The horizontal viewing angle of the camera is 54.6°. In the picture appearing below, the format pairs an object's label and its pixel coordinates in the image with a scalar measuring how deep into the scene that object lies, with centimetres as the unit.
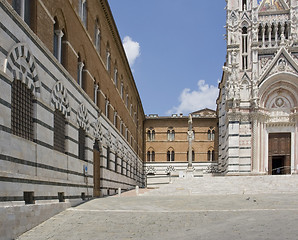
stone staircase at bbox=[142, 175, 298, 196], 1911
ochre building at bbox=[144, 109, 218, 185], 4133
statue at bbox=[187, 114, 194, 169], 2802
